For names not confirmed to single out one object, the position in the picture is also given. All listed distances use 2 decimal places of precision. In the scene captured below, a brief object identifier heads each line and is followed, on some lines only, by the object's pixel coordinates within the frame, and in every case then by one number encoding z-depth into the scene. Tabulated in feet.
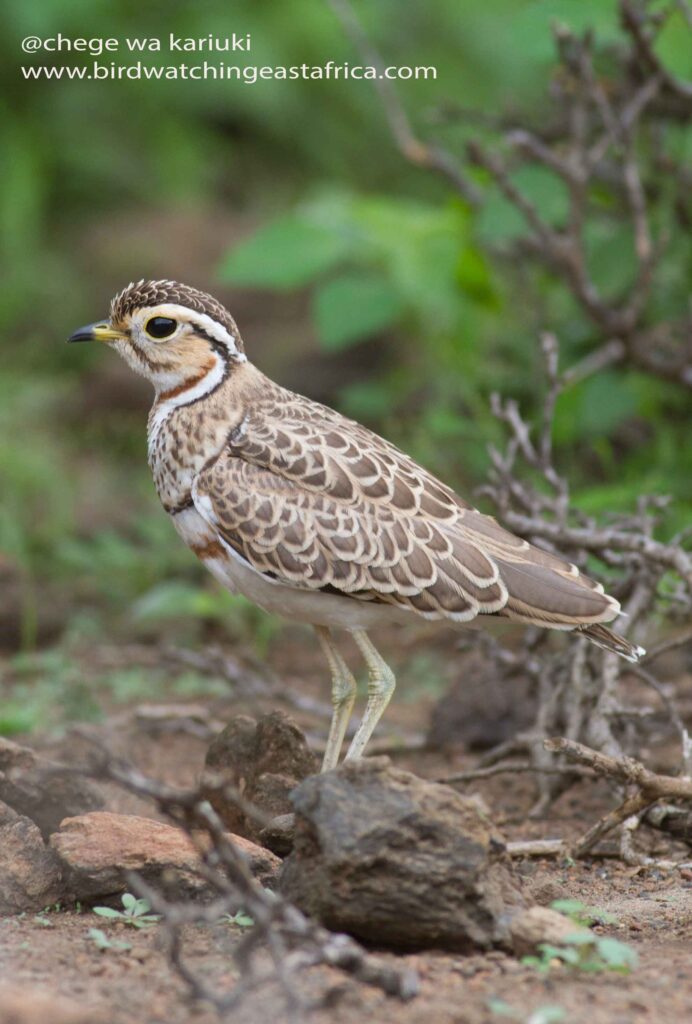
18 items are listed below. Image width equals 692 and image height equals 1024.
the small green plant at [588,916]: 25.62
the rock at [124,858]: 26.14
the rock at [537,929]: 23.21
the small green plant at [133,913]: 25.61
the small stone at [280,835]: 28.50
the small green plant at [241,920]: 25.05
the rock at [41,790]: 29.71
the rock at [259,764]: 30.30
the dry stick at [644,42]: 41.14
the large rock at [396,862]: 23.54
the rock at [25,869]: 26.18
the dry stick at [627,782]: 28.73
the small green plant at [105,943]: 24.13
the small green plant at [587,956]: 22.57
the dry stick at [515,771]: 32.89
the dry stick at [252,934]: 19.92
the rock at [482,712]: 39.96
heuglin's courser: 30.58
